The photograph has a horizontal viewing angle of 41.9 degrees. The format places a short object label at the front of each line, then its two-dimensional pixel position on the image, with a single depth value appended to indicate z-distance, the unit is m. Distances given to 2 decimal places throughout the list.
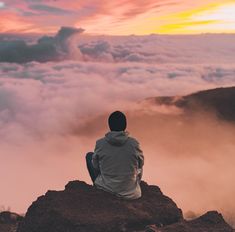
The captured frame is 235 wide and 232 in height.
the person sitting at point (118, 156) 5.56
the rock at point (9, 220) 6.90
